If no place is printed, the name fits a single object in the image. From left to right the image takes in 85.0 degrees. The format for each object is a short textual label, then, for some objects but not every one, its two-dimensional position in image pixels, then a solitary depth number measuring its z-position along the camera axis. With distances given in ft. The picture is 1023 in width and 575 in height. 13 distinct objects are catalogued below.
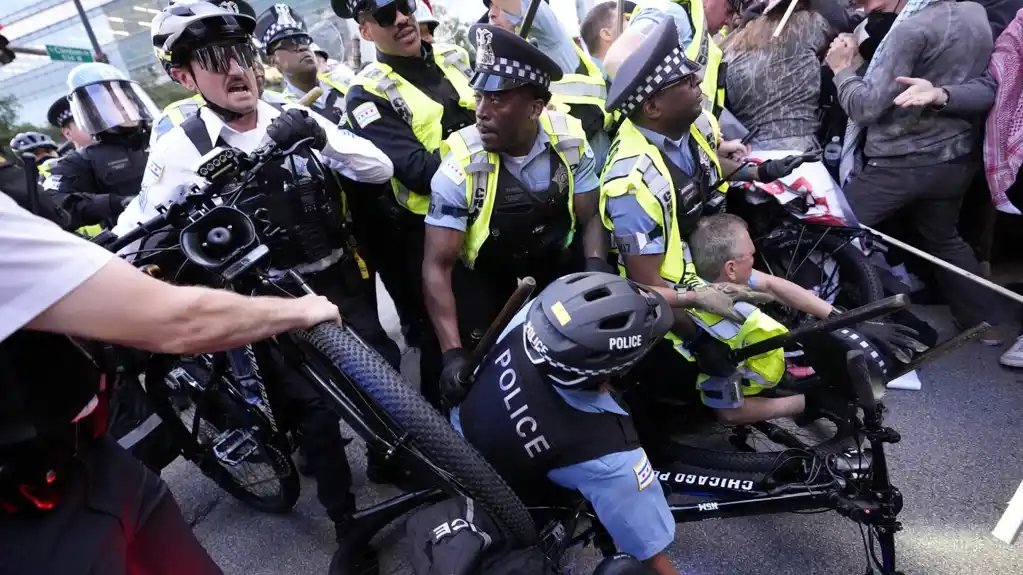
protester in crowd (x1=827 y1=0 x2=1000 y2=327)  8.89
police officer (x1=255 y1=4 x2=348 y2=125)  13.28
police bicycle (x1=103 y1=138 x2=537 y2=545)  4.76
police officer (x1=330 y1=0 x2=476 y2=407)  8.21
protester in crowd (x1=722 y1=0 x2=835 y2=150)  10.00
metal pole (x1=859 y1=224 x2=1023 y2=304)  7.00
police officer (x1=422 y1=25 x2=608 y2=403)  6.73
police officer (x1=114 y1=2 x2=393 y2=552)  6.42
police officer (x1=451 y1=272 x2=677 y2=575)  4.85
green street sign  29.86
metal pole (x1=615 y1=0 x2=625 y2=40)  10.25
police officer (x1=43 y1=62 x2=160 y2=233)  11.65
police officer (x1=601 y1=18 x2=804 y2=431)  6.79
